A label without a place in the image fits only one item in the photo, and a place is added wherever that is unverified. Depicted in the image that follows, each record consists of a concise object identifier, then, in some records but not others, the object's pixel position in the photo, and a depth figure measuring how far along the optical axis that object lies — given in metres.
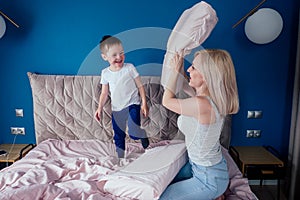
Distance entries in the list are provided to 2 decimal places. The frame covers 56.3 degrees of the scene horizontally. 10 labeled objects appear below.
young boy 1.82
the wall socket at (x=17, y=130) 2.44
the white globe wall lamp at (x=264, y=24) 2.02
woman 1.33
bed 1.42
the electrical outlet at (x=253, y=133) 2.44
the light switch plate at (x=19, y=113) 2.41
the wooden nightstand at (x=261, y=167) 2.12
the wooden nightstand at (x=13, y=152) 2.13
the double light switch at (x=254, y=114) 2.41
